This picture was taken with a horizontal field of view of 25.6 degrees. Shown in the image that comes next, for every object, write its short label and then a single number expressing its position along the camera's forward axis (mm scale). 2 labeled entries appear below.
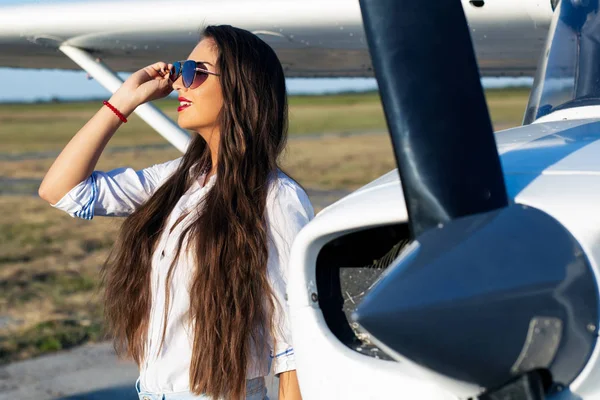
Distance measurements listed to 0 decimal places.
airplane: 2009
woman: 2606
